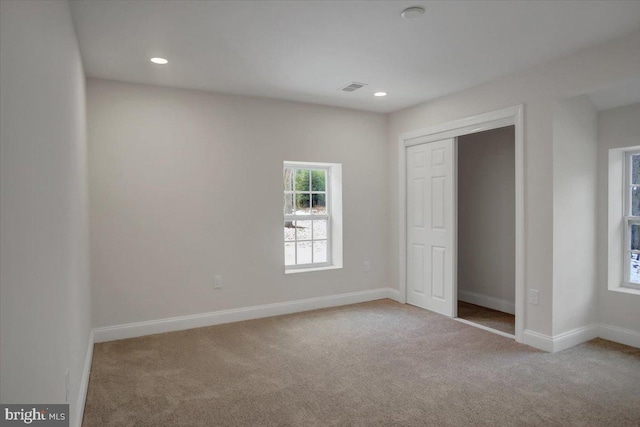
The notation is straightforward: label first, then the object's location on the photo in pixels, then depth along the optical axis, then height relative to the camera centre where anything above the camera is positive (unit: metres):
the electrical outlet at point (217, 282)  4.20 -0.78
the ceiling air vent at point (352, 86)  3.99 +1.24
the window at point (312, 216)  4.85 -0.10
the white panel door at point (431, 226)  4.38 -0.22
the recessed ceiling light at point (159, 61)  3.24 +1.22
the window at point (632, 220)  3.66 -0.13
